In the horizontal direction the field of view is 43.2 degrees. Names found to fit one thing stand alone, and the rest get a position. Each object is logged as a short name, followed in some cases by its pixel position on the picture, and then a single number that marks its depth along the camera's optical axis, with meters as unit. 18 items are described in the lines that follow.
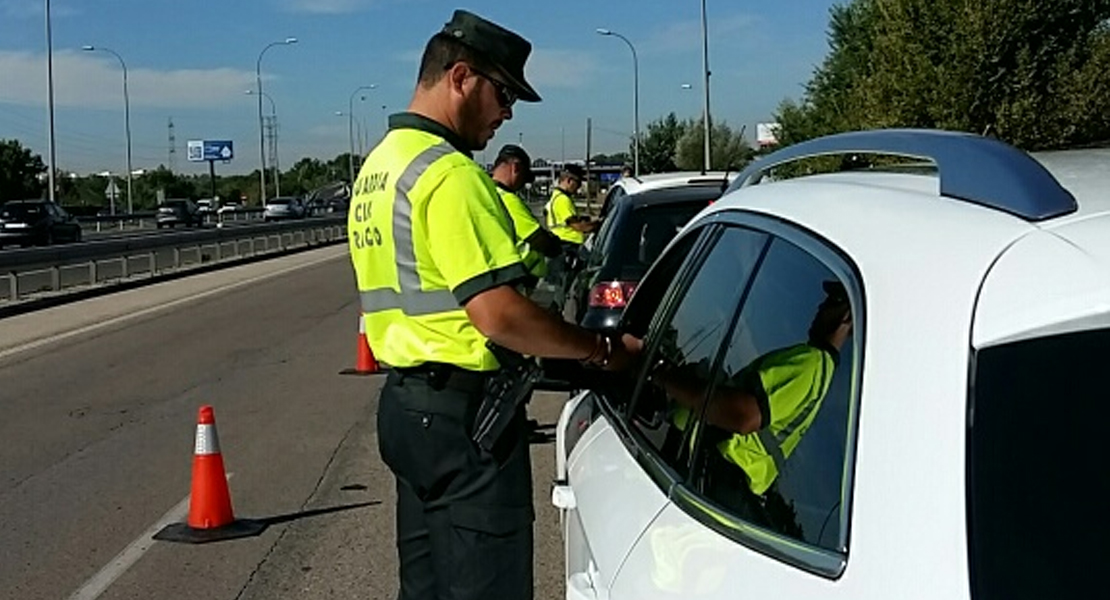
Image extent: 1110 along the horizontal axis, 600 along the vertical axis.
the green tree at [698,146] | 65.81
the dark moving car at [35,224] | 39.50
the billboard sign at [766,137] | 38.21
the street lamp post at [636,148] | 63.85
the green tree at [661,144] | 82.75
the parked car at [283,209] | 69.56
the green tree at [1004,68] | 18.75
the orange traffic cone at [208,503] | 6.99
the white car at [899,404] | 1.70
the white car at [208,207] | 74.68
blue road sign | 111.75
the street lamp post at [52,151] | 44.28
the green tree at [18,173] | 92.19
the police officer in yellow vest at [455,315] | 3.22
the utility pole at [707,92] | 40.85
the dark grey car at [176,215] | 64.12
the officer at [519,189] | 9.20
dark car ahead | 9.01
